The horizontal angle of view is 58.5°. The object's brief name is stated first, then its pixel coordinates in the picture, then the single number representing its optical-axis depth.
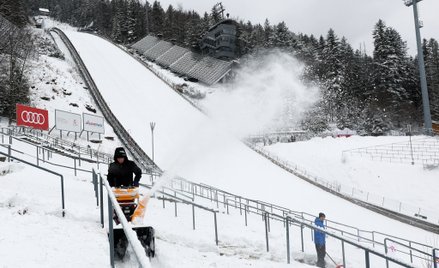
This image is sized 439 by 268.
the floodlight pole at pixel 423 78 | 45.28
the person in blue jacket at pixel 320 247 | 9.44
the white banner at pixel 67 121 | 33.66
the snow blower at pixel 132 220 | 6.02
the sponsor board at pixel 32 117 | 29.48
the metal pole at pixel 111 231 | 5.31
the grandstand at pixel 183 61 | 79.06
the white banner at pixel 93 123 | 35.80
